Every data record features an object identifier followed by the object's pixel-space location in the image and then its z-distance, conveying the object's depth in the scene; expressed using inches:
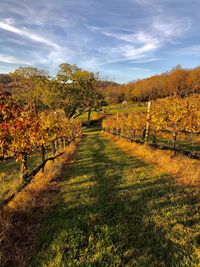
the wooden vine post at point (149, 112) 660.1
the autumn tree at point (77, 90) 901.8
